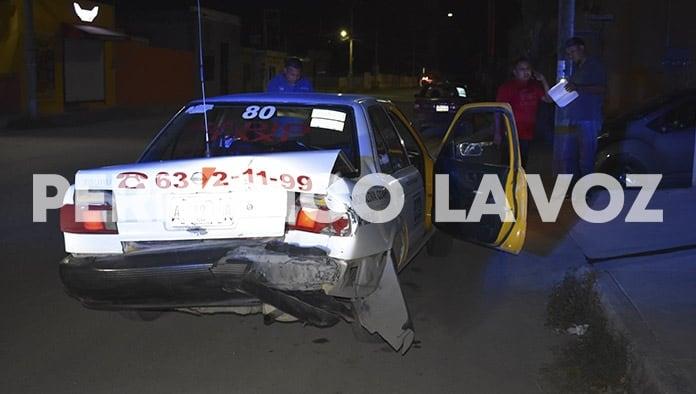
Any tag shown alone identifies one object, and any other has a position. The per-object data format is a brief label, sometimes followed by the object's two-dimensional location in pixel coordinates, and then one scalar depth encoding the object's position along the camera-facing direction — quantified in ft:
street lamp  257.55
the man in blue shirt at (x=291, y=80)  31.68
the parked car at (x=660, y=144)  36.35
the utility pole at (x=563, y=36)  37.37
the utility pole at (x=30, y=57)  85.66
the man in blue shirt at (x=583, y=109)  31.99
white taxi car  15.42
